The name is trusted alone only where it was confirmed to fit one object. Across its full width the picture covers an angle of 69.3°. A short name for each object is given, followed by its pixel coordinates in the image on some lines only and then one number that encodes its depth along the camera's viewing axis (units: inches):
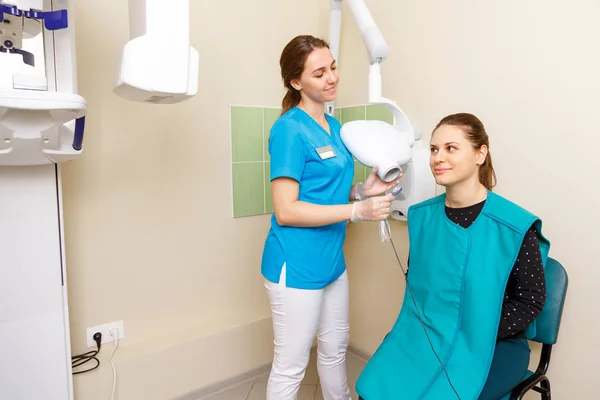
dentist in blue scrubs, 50.9
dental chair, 49.6
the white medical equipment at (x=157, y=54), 37.8
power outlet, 68.6
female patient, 44.7
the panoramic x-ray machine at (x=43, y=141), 38.0
